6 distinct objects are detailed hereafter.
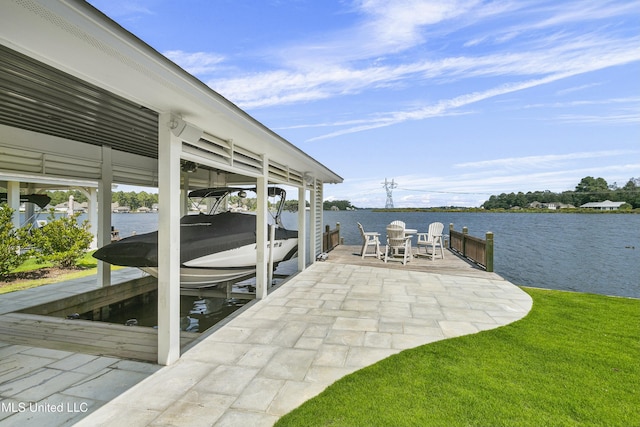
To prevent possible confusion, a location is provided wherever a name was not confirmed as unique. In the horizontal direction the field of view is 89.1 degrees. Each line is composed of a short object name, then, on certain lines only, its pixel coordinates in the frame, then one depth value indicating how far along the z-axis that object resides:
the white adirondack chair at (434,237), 9.03
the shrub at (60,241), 7.31
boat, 4.34
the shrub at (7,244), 6.36
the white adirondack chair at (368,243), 9.45
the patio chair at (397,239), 8.60
